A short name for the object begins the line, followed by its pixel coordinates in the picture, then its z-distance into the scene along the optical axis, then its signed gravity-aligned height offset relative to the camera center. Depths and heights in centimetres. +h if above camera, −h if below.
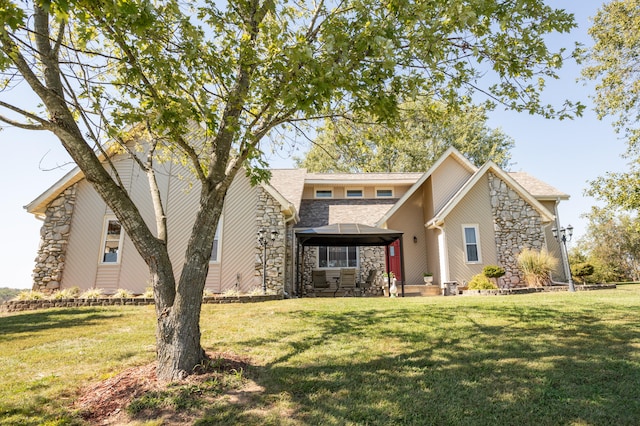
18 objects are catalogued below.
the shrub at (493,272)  1284 +21
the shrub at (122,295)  1071 -43
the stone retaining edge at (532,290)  1191 -45
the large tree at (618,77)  1384 +848
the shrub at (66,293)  1087 -38
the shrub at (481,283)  1252 -20
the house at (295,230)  1262 +197
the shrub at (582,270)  1508 +28
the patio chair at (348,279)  1450 +0
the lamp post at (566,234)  1295 +160
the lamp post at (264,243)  1221 +135
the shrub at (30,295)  1071 -41
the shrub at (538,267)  1298 +38
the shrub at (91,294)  1100 -41
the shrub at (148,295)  1067 -44
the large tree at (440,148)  2769 +1066
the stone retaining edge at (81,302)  1035 -63
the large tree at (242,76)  365 +249
